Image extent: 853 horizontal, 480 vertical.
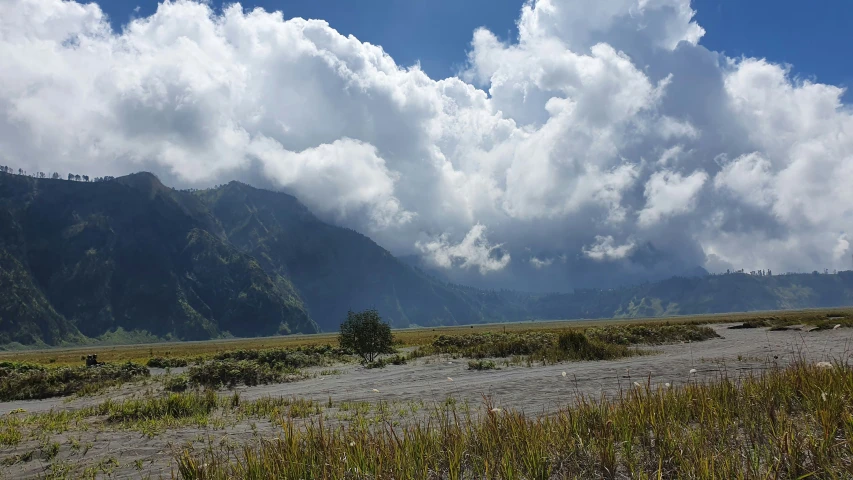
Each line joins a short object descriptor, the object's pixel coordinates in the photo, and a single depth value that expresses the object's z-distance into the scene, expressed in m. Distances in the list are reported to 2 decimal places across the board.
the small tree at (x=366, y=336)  42.38
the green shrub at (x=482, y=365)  27.75
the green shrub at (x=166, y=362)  45.51
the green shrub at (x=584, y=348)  30.36
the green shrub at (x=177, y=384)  24.64
